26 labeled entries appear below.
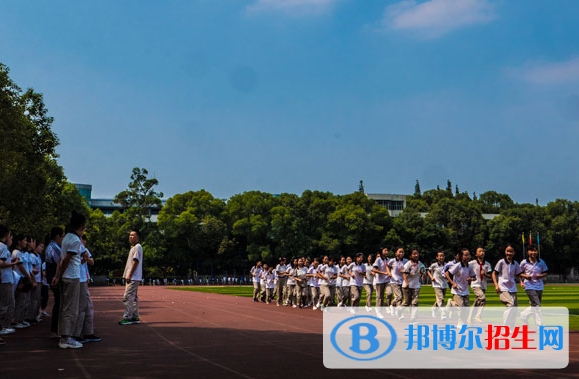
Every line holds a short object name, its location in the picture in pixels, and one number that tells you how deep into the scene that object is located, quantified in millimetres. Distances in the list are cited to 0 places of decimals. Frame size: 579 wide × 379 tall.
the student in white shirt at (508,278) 13852
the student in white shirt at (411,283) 16641
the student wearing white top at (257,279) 30344
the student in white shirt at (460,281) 15641
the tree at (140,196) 80062
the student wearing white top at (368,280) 20516
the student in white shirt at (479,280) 15570
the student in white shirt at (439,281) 17312
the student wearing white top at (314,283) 24359
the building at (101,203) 125062
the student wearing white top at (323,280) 22609
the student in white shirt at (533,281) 14008
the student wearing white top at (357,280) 20750
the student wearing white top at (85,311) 11406
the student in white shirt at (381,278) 18734
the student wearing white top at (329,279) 22536
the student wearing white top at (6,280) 12121
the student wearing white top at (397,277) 17594
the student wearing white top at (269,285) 29250
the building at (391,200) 122188
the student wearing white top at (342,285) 21484
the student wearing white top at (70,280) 10883
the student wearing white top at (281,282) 27672
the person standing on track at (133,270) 15031
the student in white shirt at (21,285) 13883
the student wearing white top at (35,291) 15695
